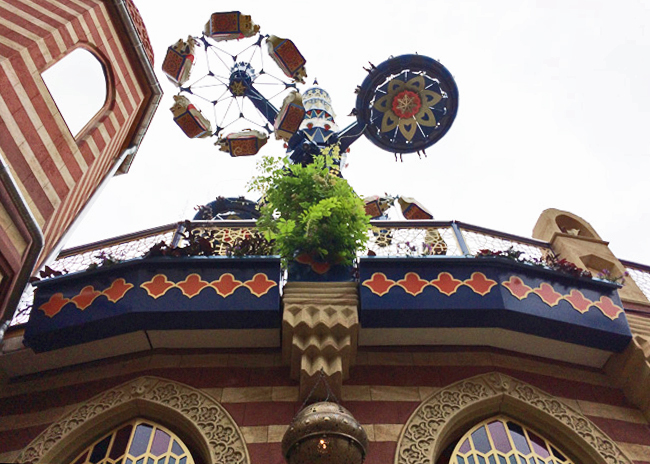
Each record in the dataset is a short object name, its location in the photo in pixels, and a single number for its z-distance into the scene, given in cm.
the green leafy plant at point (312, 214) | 711
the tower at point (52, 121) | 602
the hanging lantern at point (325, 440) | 491
